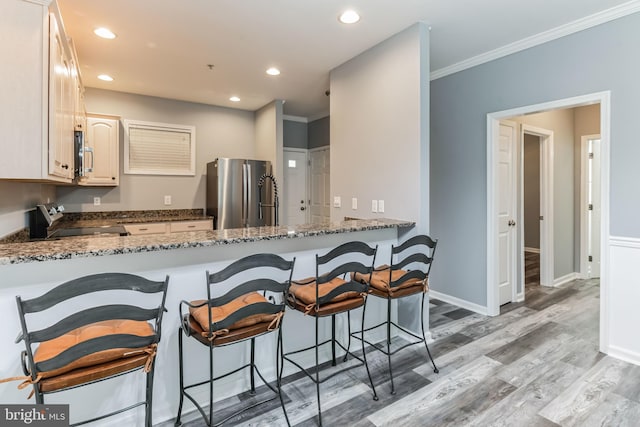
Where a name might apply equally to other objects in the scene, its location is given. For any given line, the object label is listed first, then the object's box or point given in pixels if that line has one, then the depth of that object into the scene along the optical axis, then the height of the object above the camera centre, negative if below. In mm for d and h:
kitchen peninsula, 1562 -305
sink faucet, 4852 +317
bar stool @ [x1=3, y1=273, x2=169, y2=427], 1219 -530
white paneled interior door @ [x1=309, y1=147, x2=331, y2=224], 5969 +476
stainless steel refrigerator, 4703 +269
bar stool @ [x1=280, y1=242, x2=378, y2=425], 1946 -499
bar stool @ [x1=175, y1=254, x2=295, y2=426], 1586 -527
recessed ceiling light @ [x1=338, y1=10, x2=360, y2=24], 2639 +1587
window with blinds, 4797 +964
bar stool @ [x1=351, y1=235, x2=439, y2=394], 2260 -489
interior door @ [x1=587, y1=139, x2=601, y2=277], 4750 +40
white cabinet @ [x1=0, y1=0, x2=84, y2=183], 1738 +672
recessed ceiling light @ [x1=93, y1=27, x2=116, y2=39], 2900 +1612
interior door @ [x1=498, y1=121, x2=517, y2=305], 3812 -12
